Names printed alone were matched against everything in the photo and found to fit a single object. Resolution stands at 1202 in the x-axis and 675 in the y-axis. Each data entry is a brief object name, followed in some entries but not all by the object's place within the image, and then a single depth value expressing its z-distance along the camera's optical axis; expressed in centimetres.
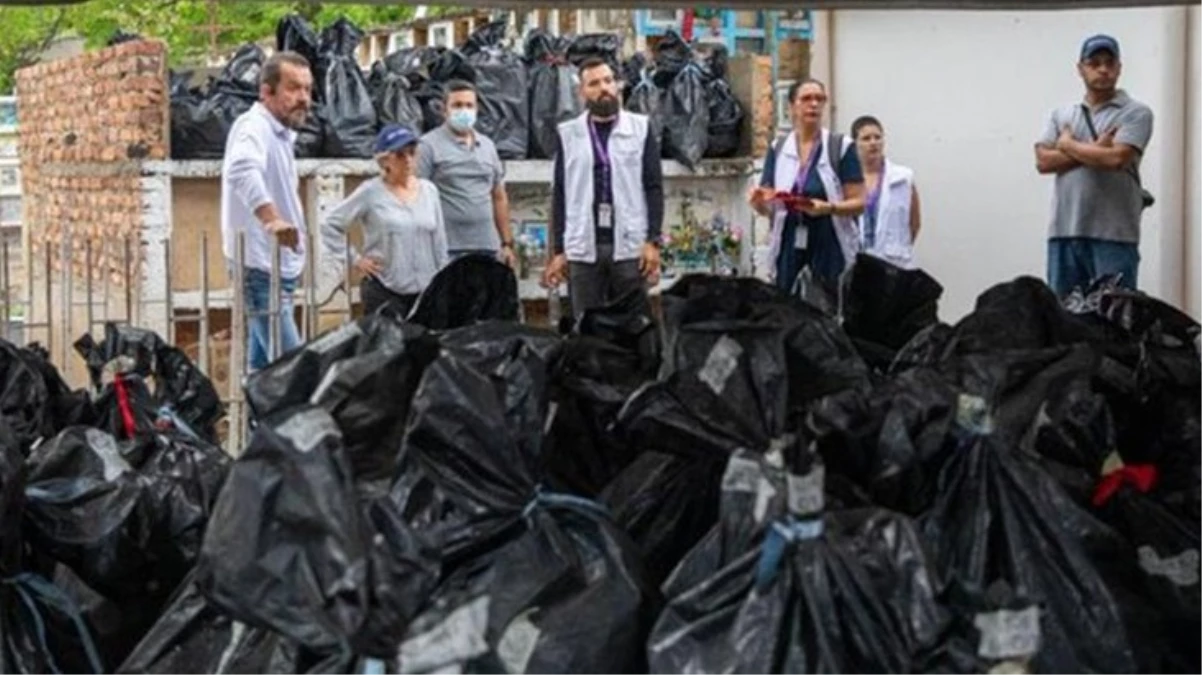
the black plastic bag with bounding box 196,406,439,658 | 269
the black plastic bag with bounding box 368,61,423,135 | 1138
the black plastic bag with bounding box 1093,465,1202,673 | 322
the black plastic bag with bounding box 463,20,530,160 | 1162
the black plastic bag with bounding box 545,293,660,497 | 343
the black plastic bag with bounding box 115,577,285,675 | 322
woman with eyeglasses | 885
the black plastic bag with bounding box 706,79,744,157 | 1216
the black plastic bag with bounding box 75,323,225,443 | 441
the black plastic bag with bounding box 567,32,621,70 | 1179
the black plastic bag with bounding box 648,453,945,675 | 273
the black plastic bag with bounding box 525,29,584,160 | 1181
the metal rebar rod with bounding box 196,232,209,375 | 815
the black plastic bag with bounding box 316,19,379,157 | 1118
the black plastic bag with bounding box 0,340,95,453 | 403
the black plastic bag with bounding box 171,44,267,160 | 1107
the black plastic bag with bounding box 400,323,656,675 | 281
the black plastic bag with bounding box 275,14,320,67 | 1165
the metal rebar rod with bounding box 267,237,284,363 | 805
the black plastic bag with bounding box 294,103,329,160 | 1109
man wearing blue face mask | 948
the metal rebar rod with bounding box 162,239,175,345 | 819
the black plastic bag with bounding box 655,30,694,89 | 1218
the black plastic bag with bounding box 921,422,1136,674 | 303
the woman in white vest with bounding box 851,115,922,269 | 977
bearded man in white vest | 890
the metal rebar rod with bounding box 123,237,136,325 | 870
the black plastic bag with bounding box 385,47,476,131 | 1151
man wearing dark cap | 850
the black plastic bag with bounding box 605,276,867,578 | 305
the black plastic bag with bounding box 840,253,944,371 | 423
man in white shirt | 827
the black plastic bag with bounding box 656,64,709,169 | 1189
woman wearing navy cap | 842
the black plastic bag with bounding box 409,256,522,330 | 418
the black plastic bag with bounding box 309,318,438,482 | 301
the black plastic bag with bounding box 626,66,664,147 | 1189
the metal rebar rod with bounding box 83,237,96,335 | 876
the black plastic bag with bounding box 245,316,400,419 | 313
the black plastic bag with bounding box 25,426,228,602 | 334
